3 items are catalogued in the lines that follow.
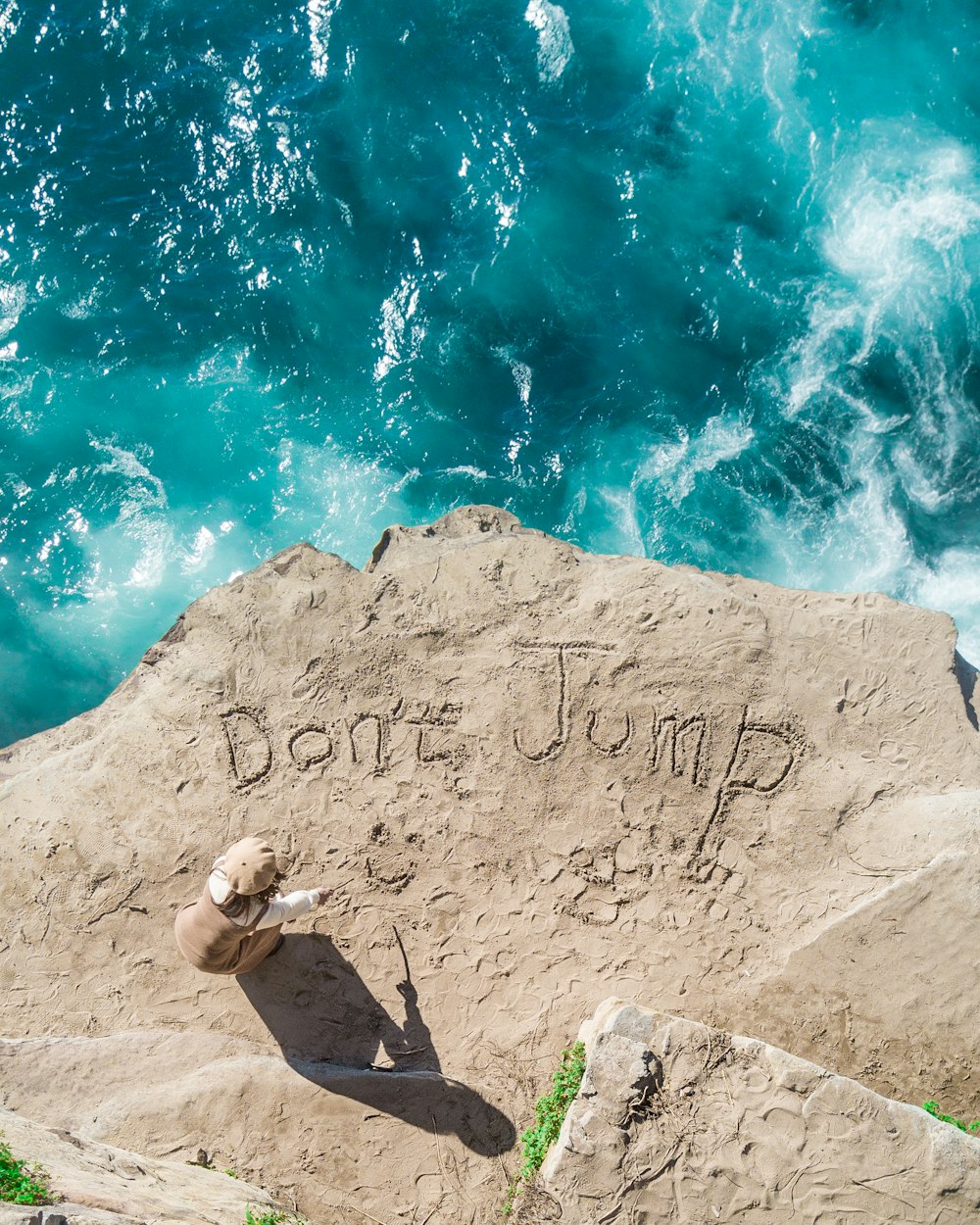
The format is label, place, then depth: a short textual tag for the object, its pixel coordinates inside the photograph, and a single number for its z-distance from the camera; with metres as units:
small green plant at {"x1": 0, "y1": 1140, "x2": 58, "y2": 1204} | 4.10
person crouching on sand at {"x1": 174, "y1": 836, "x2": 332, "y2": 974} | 5.01
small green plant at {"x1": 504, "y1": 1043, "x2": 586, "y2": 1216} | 5.28
